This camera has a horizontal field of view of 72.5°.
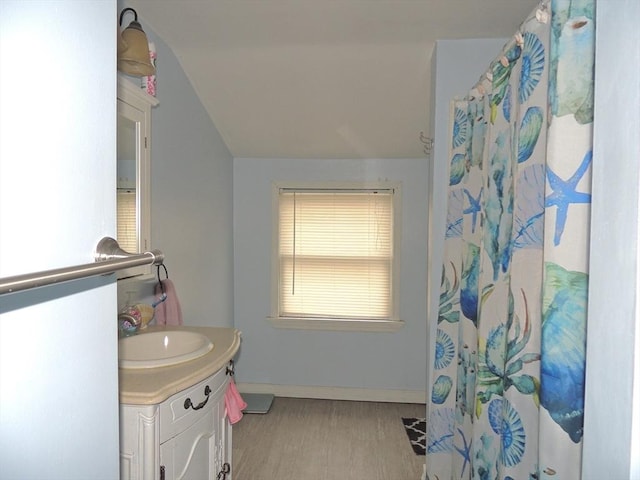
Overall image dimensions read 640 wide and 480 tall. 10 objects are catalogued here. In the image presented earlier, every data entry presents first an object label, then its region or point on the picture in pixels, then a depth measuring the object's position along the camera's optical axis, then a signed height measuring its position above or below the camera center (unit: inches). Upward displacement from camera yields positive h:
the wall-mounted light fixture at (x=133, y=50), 65.2 +25.8
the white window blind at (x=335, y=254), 138.6 -9.0
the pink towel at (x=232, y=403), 69.7 -29.0
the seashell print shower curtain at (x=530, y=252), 36.5 -2.4
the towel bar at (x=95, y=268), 16.2 -2.2
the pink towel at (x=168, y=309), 86.8 -17.4
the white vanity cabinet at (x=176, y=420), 50.6 -24.9
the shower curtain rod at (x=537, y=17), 42.6 +21.7
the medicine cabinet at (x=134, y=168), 70.6 +9.3
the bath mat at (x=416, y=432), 109.6 -55.4
